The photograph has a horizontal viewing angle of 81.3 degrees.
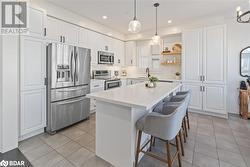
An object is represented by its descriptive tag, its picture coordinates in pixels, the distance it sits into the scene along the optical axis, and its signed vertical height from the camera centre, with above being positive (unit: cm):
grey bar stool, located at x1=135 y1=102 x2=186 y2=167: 157 -48
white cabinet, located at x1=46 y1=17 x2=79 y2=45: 333 +128
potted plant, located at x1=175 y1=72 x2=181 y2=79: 505 +28
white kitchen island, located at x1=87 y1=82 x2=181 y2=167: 177 -53
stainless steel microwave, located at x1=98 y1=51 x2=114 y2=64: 483 +89
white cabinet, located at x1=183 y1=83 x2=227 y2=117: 398 -44
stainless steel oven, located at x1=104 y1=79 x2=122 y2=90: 459 -2
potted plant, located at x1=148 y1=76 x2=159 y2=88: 292 +2
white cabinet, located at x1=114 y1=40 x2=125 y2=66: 571 +124
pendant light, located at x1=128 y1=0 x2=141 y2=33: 258 +102
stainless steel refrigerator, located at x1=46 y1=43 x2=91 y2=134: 292 -5
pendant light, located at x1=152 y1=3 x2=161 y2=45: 336 +102
